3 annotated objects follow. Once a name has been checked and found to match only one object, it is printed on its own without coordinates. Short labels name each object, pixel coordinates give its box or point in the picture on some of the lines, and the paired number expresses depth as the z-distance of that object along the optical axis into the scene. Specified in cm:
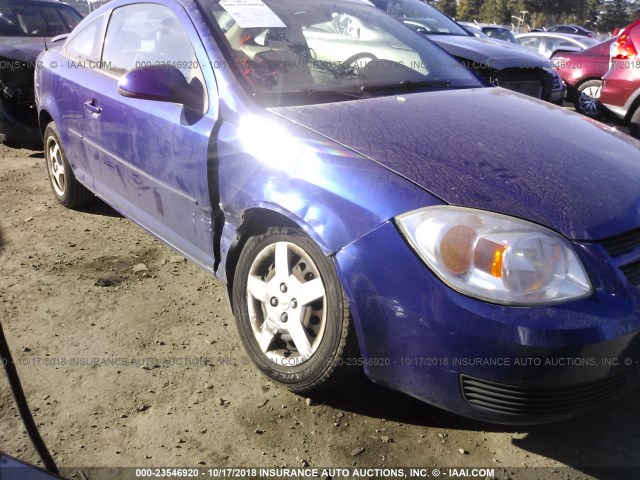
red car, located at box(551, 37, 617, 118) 834
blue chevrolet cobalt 189
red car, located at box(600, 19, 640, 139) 591
